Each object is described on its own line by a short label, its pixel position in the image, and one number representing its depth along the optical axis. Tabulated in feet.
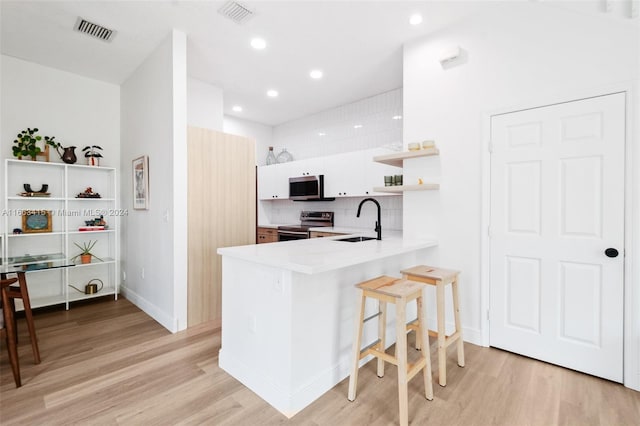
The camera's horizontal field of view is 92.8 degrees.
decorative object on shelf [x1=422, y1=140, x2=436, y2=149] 9.19
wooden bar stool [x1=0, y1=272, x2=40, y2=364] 7.43
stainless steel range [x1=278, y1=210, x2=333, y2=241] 15.55
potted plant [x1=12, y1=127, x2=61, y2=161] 11.12
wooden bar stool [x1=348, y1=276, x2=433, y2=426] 5.41
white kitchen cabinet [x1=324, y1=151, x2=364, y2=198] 14.15
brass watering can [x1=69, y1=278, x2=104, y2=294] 12.78
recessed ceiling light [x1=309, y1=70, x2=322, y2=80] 12.46
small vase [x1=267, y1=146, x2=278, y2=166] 19.44
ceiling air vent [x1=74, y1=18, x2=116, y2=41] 9.32
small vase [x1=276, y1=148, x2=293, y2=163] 18.80
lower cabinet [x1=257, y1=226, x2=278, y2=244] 16.72
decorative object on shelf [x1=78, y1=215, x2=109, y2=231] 12.65
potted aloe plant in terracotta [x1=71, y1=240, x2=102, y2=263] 12.37
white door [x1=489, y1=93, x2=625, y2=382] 6.83
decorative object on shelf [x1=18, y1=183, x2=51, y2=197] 11.15
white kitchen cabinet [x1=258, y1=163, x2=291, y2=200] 17.61
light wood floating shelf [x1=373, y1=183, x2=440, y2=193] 9.10
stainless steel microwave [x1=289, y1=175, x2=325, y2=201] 15.66
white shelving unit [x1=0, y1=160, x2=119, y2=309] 11.43
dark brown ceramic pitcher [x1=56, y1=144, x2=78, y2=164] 12.10
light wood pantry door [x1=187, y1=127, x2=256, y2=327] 10.36
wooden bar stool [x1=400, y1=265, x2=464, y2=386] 6.65
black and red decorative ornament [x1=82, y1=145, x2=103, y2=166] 12.62
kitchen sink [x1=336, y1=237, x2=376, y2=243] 9.20
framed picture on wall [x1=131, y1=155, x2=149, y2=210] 11.27
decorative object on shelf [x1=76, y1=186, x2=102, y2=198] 12.47
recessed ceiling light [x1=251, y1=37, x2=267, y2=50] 10.13
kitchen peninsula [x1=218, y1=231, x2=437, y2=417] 5.82
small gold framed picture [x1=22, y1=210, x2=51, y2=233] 11.40
